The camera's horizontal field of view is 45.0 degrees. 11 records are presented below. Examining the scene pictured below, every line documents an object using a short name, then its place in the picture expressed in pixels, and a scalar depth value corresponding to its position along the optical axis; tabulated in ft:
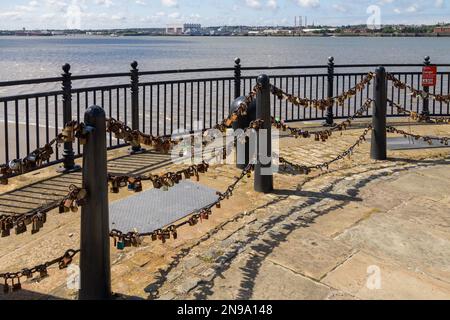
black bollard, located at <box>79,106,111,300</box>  12.53
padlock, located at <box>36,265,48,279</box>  13.12
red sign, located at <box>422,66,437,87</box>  42.37
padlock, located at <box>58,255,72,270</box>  13.37
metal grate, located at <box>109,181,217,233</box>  18.55
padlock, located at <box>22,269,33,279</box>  12.92
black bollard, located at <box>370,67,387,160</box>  27.76
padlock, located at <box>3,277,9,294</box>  12.88
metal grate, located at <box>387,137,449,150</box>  31.68
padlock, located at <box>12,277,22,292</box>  13.02
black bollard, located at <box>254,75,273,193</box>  21.85
